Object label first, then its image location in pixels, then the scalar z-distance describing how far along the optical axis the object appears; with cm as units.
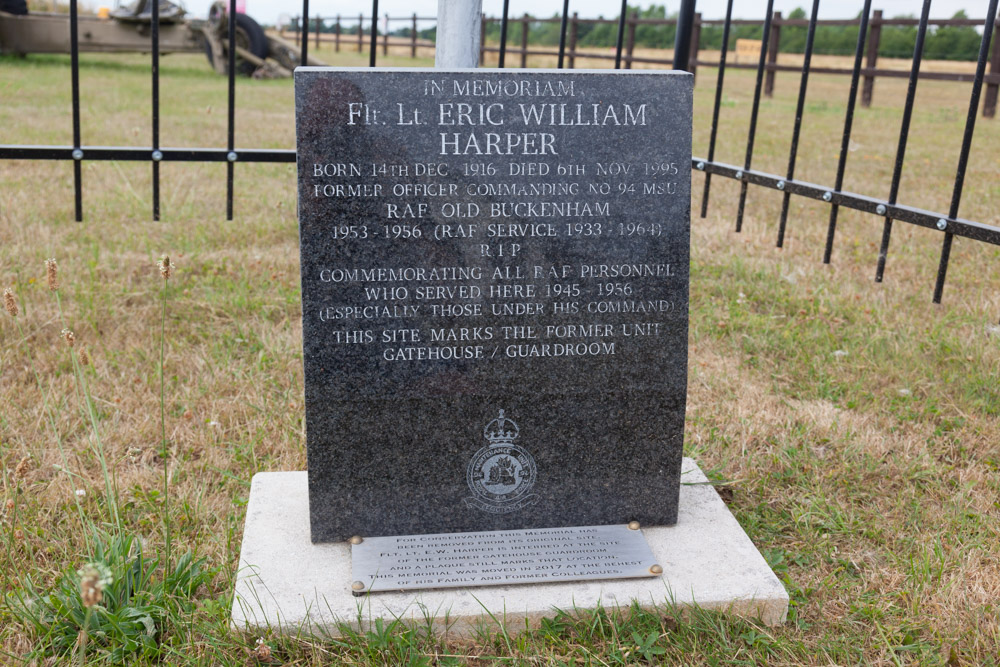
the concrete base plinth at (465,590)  198
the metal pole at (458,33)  242
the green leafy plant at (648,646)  195
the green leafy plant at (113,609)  189
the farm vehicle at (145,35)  1216
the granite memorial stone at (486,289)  208
